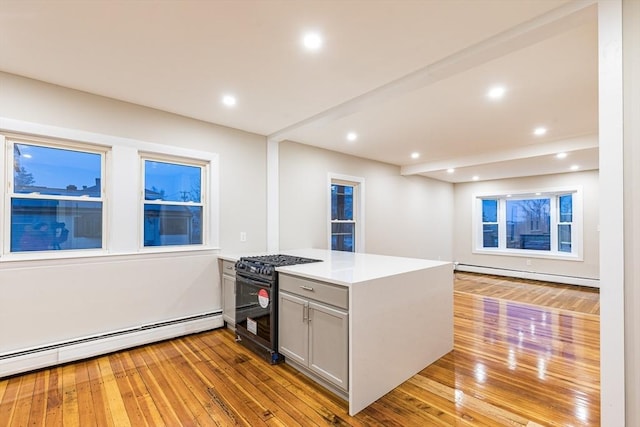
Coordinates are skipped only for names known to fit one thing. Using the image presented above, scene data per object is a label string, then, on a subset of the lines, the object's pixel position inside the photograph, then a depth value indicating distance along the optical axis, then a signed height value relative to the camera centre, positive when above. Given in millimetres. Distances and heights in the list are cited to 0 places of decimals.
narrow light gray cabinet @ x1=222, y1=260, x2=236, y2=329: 3592 -944
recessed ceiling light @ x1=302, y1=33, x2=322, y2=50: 2107 +1234
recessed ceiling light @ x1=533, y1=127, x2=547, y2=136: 4070 +1136
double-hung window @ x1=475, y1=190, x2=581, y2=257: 6742 -216
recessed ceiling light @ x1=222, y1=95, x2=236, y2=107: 3129 +1199
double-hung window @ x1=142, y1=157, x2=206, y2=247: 3477 +145
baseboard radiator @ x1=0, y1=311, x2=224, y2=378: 2641 -1274
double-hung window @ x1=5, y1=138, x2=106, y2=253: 2768 +178
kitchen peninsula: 2178 -859
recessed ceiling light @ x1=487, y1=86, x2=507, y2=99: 2873 +1185
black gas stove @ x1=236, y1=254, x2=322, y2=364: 2865 -886
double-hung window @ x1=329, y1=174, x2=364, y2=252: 5457 +13
